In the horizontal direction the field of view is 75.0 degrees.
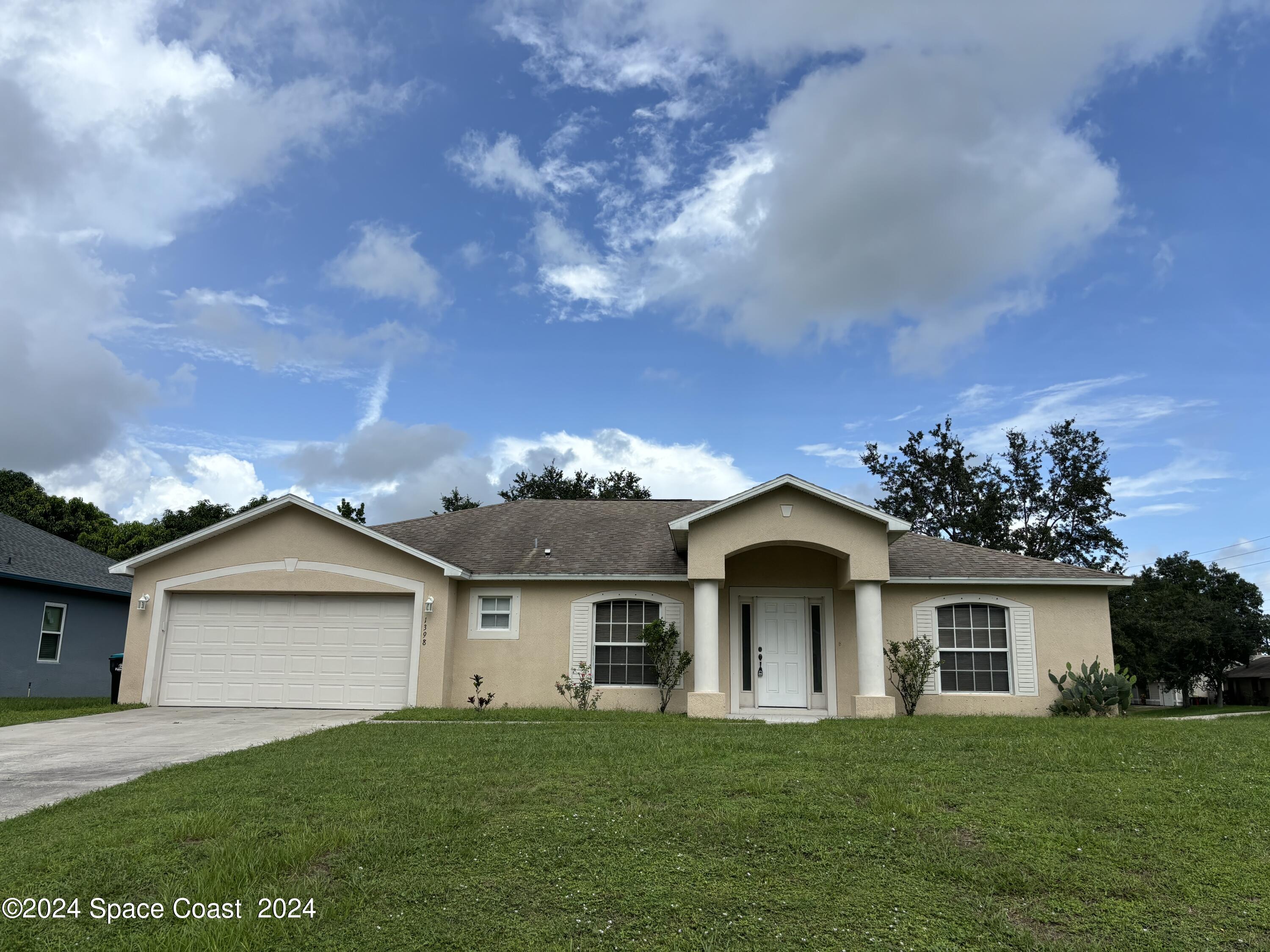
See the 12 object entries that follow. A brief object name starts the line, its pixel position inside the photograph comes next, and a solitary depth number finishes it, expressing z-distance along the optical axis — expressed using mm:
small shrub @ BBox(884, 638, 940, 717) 14828
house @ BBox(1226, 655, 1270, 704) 55219
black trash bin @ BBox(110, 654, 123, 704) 17422
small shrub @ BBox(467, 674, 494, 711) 15477
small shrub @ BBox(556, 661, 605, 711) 15297
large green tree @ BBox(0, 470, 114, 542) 37062
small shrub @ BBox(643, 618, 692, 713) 15164
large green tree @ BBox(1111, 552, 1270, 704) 39375
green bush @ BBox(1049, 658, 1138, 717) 14453
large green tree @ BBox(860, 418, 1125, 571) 40281
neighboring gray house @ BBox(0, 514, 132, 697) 19188
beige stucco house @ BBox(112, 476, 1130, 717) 15422
